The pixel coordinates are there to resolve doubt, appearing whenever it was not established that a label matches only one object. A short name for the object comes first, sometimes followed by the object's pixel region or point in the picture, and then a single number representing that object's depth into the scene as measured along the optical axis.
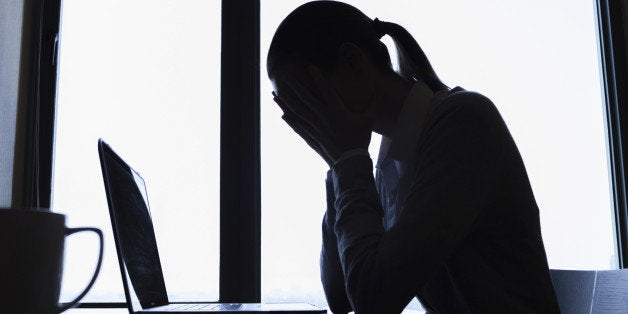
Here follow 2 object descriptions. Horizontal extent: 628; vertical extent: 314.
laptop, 0.76
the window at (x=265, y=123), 1.98
